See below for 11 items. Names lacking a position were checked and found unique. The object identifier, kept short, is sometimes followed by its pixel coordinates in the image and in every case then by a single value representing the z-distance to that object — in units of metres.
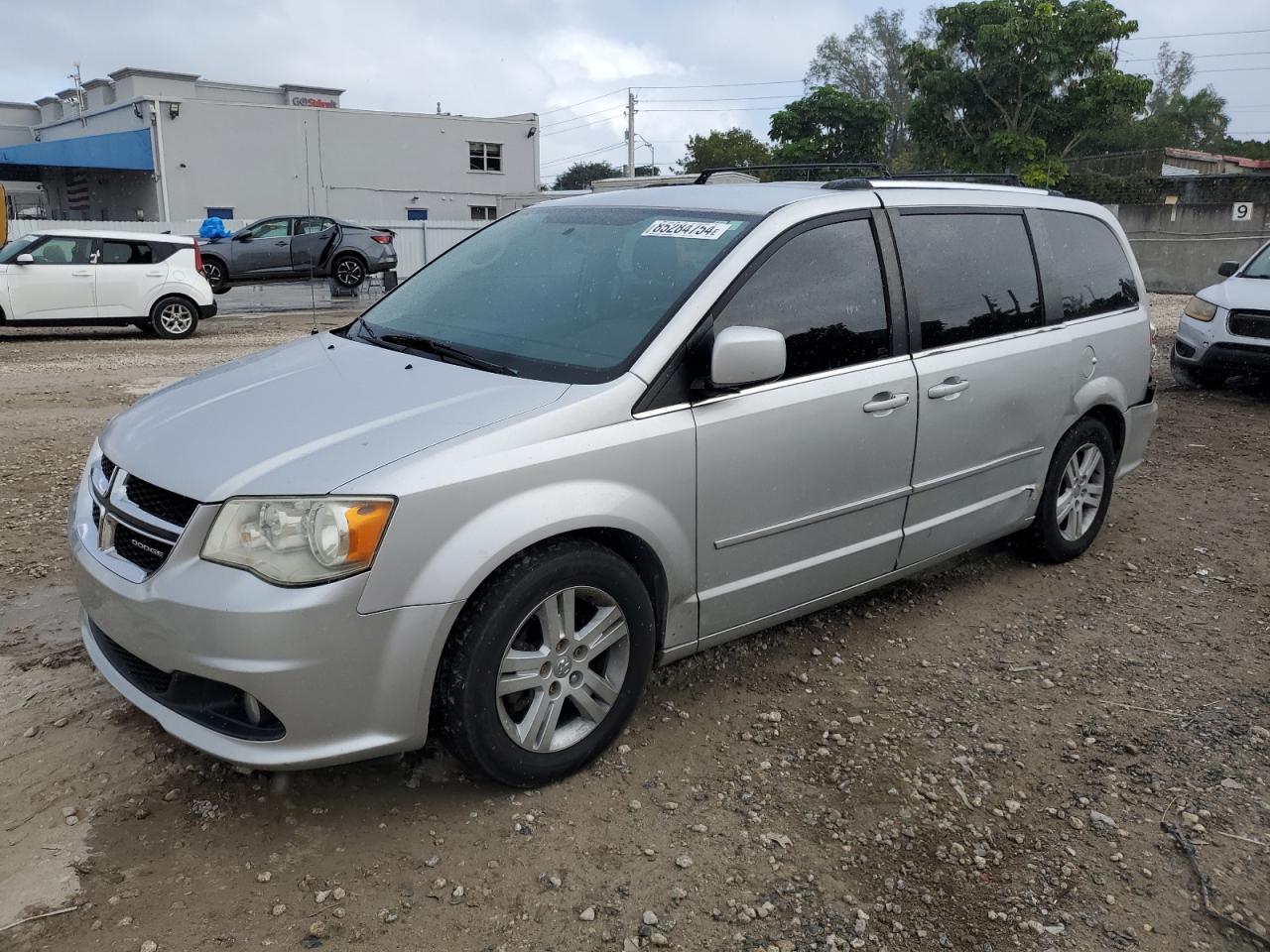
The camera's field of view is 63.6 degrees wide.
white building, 38.59
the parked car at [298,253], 20.64
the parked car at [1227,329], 9.15
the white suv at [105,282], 13.70
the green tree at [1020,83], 32.06
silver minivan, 2.60
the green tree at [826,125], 44.00
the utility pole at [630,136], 53.78
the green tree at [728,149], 63.06
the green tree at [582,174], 81.69
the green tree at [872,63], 67.44
